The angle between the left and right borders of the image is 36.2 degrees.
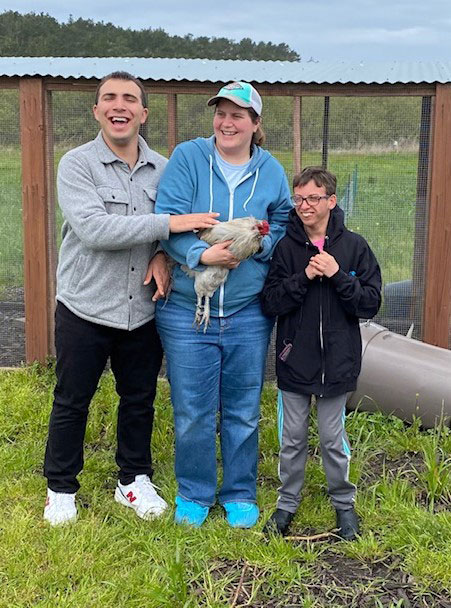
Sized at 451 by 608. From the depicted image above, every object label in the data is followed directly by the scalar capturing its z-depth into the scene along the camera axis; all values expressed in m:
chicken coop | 4.57
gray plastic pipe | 4.22
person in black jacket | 2.94
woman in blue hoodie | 3.00
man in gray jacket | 2.95
